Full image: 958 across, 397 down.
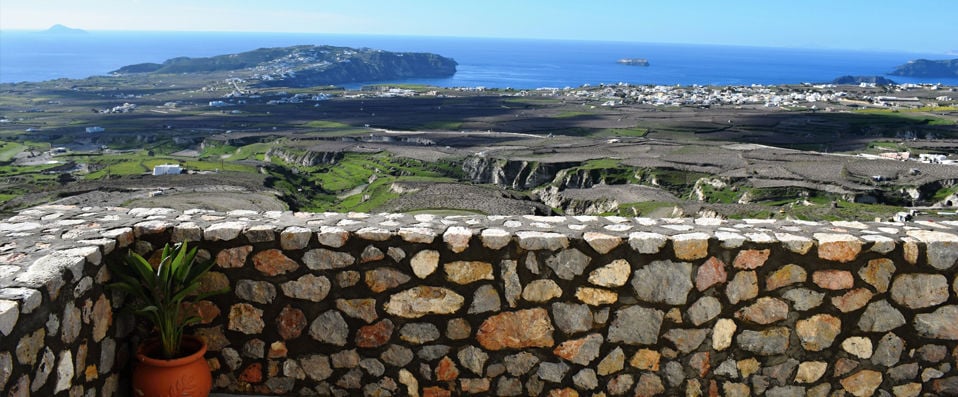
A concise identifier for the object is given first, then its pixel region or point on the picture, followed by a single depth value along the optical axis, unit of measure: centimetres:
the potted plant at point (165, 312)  388
